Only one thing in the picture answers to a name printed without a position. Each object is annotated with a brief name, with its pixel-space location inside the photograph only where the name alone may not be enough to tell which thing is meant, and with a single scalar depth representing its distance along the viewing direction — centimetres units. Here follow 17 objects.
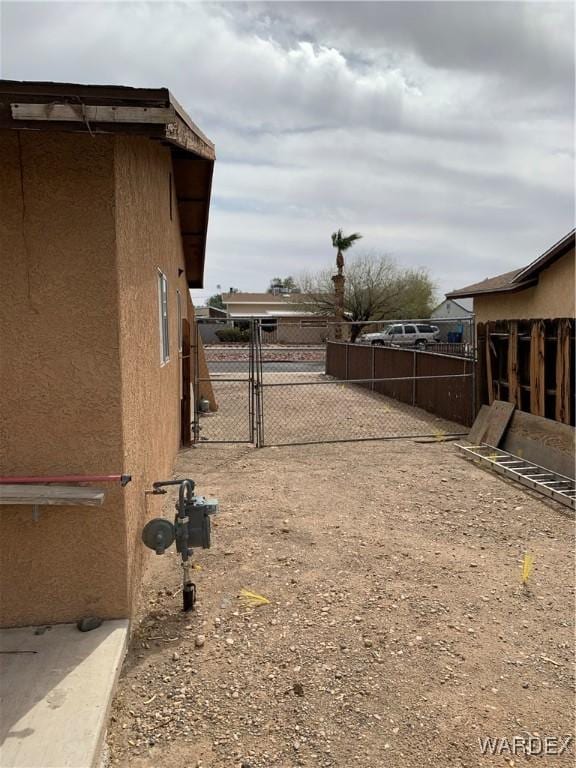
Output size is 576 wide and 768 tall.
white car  3028
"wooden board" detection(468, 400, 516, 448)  880
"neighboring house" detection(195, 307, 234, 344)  3650
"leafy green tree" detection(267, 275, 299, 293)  6619
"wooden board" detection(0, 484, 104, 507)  306
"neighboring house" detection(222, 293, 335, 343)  3669
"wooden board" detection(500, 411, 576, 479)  728
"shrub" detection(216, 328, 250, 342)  3588
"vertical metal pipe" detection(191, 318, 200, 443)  972
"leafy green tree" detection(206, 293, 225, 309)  6564
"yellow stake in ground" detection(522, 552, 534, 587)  444
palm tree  3606
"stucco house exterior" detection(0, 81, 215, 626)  314
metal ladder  648
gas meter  364
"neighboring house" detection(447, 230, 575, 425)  760
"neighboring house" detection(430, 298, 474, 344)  3356
